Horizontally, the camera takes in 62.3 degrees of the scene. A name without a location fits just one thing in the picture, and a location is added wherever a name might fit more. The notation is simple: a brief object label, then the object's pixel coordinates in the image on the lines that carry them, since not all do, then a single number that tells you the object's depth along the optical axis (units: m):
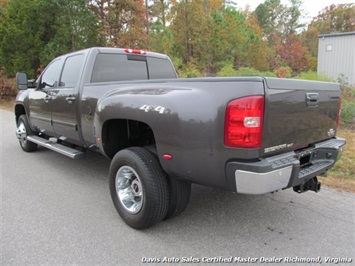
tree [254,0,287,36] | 42.65
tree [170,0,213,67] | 18.77
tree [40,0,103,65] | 16.81
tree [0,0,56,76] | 17.25
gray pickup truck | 2.26
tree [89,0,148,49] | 17.77
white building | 15.54
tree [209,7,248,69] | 17.58
